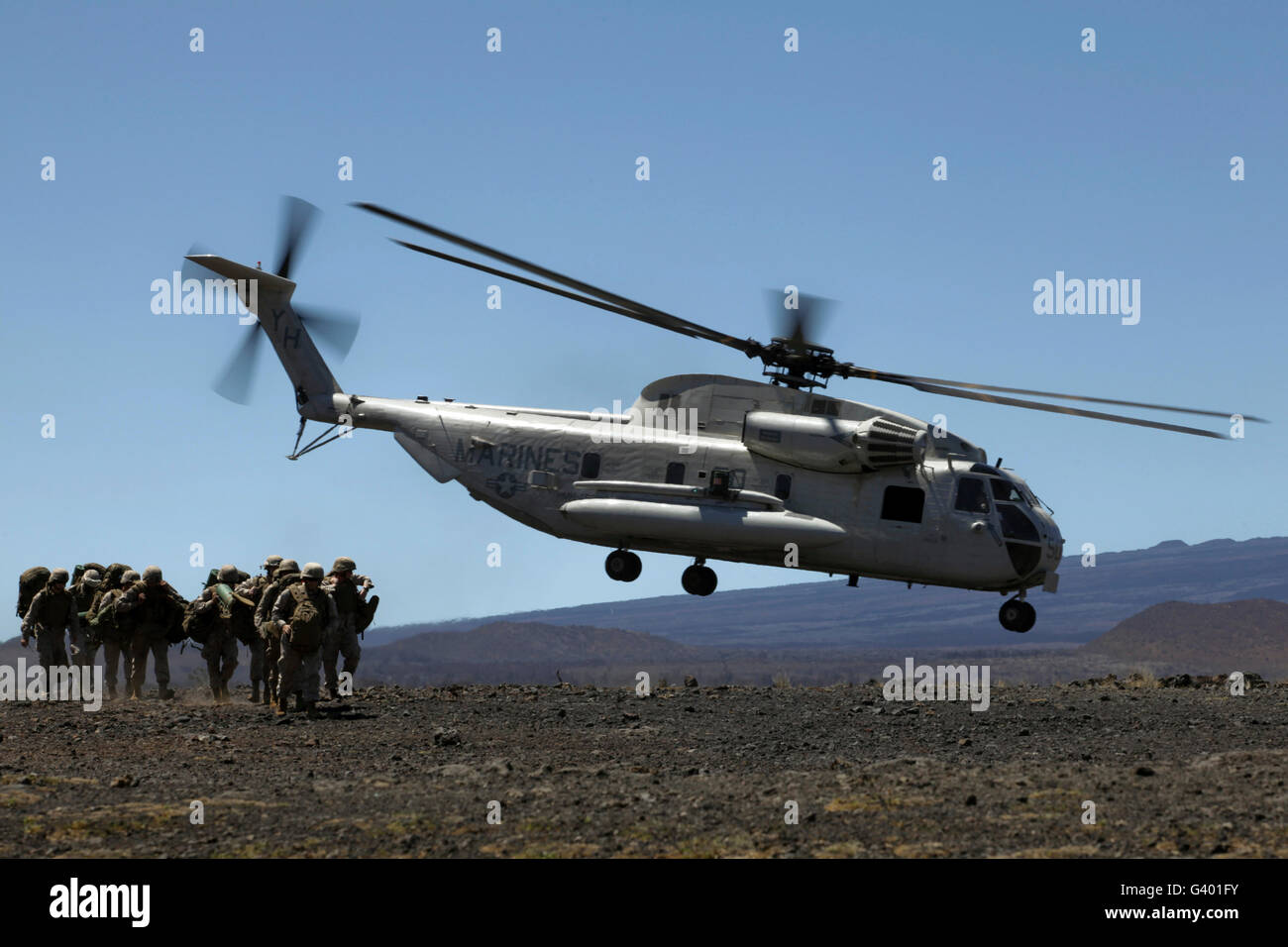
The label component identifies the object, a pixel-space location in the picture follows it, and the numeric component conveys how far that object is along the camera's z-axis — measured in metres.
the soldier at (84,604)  23.73
